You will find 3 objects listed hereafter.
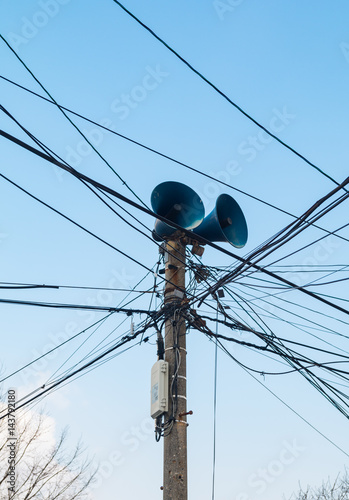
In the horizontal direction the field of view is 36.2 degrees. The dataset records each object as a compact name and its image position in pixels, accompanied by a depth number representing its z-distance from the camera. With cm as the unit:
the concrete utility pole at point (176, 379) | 638
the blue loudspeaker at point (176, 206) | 840
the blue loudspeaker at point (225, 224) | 842
